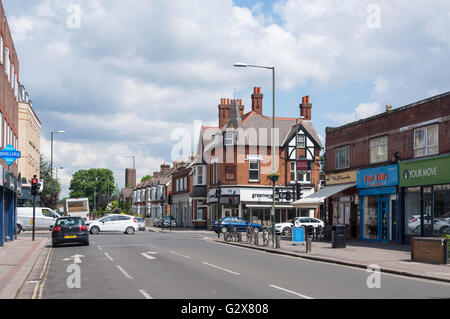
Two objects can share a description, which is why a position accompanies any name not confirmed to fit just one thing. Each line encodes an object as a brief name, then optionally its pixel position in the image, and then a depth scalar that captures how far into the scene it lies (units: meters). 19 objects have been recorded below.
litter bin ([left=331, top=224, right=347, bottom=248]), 26.03
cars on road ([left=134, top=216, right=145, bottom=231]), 55.09
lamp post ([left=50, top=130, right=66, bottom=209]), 70.01
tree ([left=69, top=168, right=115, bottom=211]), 131.12
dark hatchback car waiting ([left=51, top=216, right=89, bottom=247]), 26.81
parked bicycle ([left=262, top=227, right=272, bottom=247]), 27.60
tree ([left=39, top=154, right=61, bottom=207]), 71.81
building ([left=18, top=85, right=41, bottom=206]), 50.50
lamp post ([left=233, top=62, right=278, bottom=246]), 27.94
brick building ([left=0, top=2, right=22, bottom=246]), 26.41
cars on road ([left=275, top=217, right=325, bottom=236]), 42.12
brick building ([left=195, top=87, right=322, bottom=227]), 55.94
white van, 43.81
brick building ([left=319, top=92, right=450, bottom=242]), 25.08
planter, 18.19
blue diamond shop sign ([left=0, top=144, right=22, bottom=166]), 22.97
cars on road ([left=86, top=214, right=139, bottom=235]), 42.66
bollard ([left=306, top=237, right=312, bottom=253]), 23.16
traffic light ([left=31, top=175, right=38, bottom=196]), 30.48
